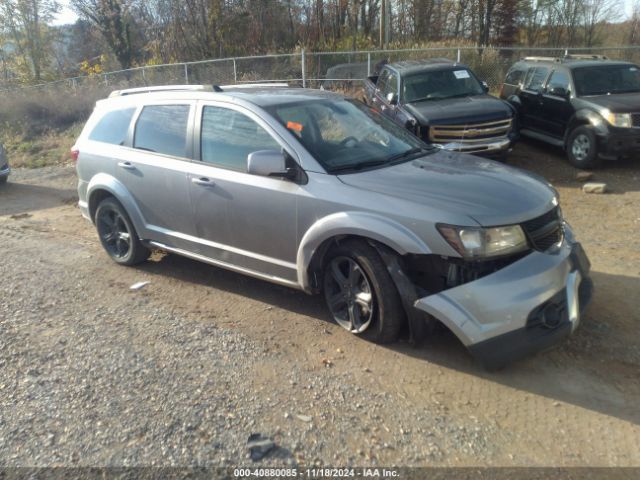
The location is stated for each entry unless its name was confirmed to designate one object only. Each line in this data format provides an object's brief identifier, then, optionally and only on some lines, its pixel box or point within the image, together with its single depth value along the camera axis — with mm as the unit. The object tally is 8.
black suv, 8695
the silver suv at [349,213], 3418
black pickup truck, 8742
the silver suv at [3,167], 11297
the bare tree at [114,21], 29688
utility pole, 22336
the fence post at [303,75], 16562
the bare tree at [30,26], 35281
